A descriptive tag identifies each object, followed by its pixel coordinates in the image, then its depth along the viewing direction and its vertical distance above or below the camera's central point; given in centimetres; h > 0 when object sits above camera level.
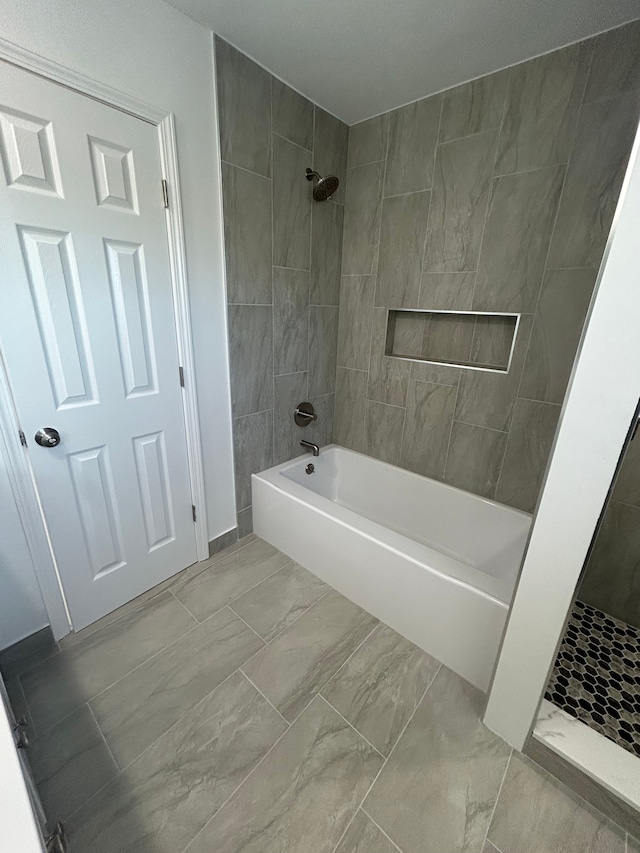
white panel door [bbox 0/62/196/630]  113 -9
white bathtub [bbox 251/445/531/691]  134 -111
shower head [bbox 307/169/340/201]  184 +66
